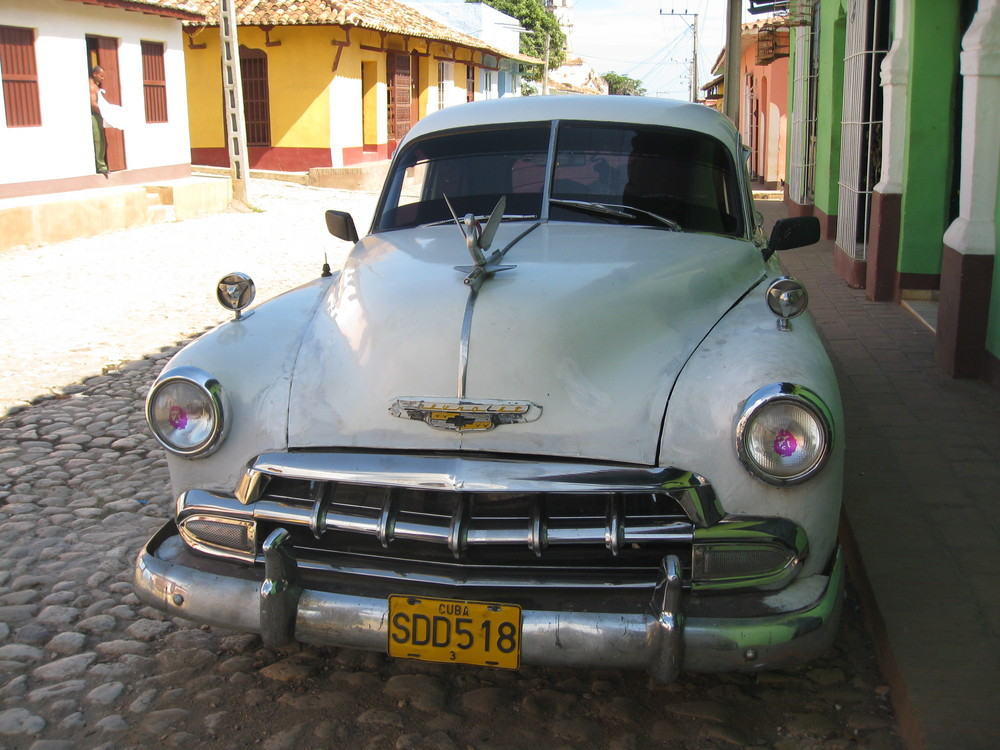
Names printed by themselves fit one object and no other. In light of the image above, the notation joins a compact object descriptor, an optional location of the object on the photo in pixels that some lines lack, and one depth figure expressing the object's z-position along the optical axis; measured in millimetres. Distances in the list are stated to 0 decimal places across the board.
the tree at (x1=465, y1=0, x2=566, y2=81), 52125
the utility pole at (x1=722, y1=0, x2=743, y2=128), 14211
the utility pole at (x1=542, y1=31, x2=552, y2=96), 47009
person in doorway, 16062
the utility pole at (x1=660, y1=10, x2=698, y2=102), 47688
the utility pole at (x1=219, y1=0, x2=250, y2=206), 16891
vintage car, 2496
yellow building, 23625
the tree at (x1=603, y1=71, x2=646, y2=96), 93062
